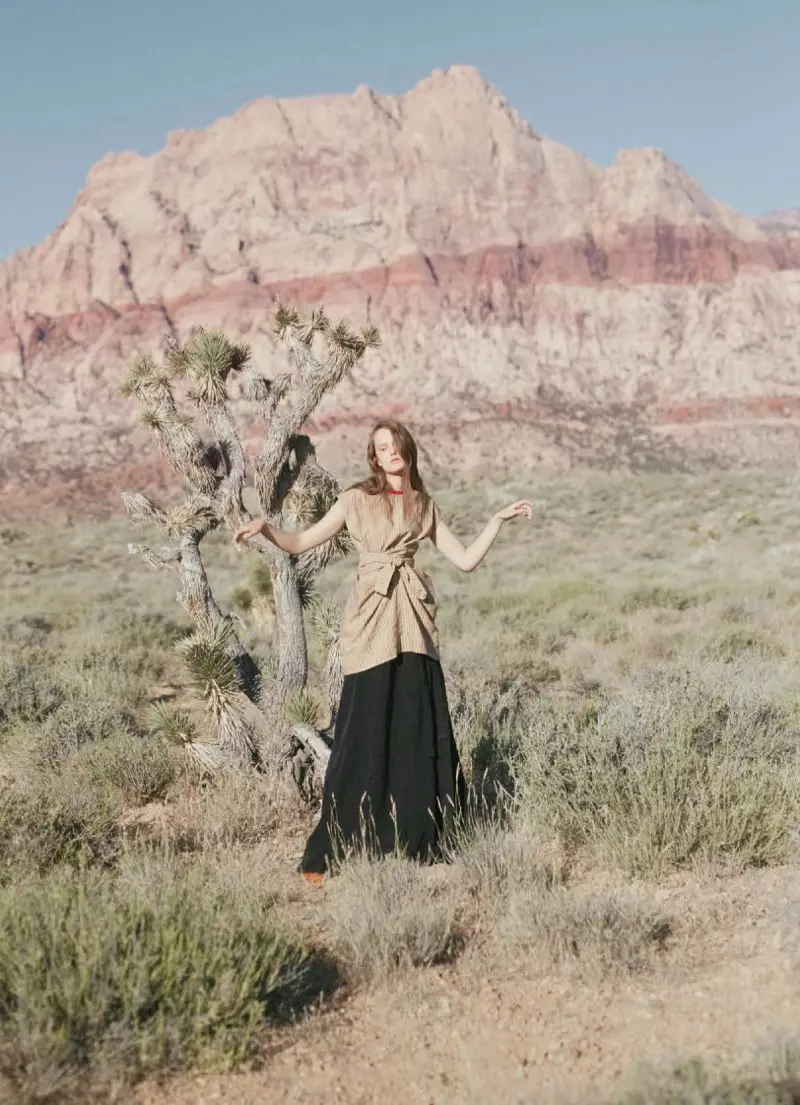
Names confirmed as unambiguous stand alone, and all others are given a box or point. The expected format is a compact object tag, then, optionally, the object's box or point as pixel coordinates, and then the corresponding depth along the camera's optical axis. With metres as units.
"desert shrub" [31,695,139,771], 6.12
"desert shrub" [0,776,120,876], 4.29
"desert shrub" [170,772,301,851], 4.81
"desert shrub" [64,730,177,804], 5.62
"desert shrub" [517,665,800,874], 4.30
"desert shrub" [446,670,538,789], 5.67
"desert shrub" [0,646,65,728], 7.42
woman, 4.34
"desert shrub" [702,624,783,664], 9.23
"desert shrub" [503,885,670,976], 3.38
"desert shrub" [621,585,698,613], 12.62
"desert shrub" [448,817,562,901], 3.95
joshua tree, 5.38
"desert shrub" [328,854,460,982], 3.44
